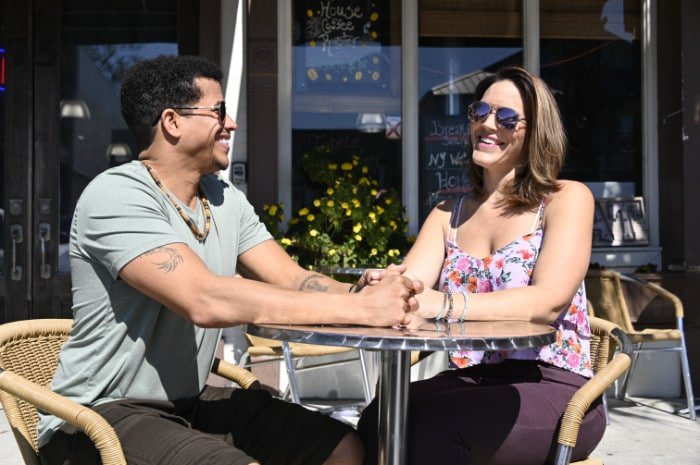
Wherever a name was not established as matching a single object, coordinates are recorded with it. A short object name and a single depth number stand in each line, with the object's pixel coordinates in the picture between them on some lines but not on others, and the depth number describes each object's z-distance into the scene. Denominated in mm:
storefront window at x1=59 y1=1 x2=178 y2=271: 5598
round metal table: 1750
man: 1978
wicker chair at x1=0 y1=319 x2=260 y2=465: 1886
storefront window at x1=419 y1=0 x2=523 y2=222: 5906
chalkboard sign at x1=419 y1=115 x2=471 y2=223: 5895
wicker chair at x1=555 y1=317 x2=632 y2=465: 2068
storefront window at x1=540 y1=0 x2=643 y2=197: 6008
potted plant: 5250
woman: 2137
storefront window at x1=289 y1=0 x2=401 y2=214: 5816
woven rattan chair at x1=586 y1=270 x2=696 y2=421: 4949
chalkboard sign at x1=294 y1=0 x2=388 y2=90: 5852
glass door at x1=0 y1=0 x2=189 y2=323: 5453
